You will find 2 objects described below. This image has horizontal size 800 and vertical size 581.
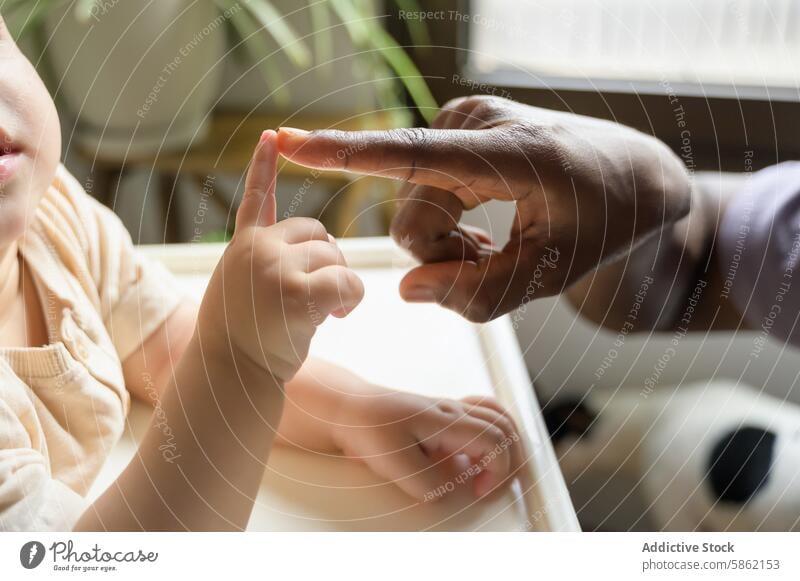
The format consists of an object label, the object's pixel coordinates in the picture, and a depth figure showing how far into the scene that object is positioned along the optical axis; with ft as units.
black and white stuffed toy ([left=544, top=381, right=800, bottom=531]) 1.16
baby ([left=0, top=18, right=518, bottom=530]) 0.94
